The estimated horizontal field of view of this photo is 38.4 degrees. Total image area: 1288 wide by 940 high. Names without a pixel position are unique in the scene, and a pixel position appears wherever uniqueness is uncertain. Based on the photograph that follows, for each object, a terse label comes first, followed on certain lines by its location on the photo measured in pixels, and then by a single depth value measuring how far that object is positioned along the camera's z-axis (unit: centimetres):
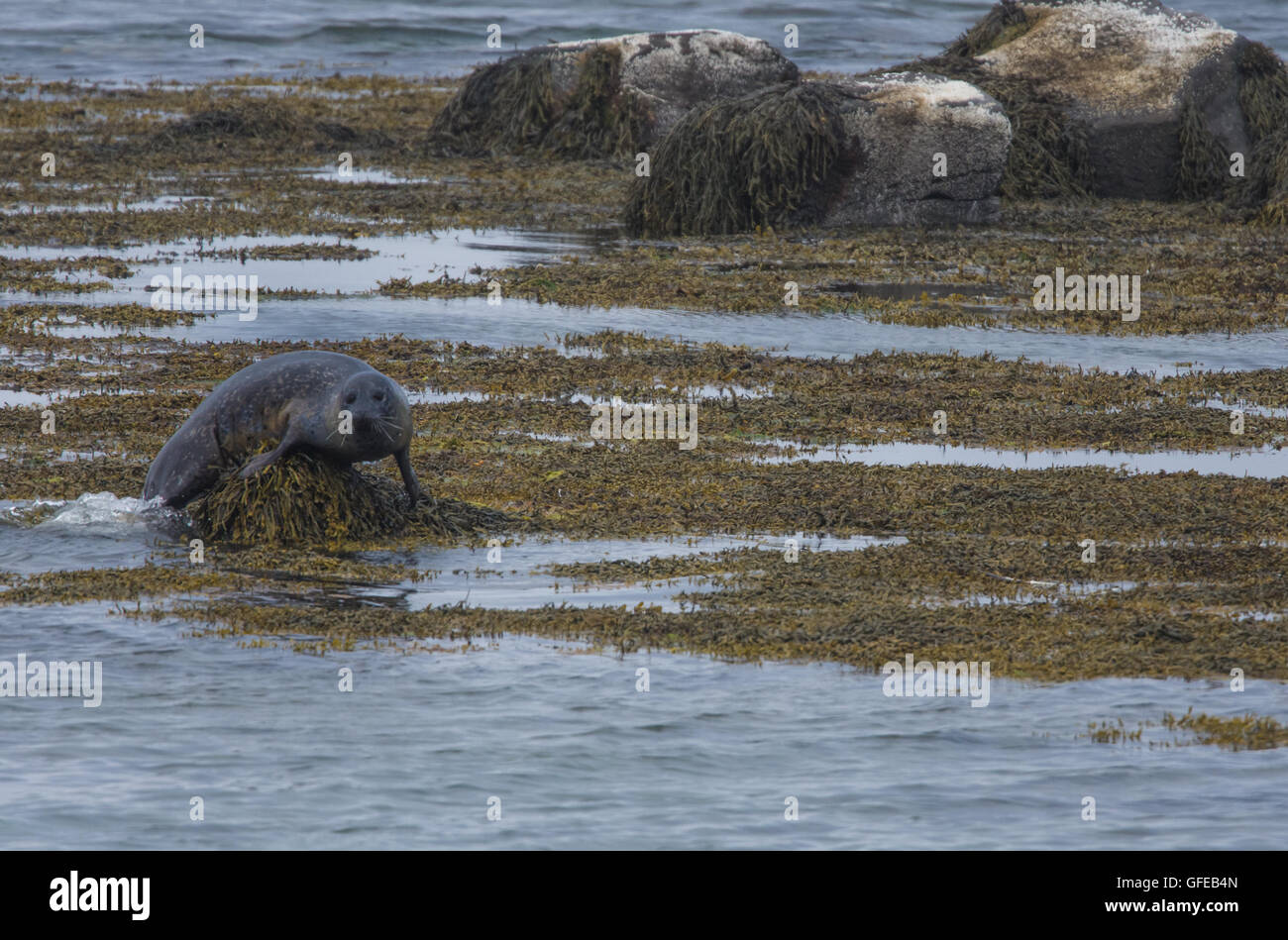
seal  905
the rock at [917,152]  1988
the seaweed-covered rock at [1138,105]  2194
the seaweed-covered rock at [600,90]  2427
